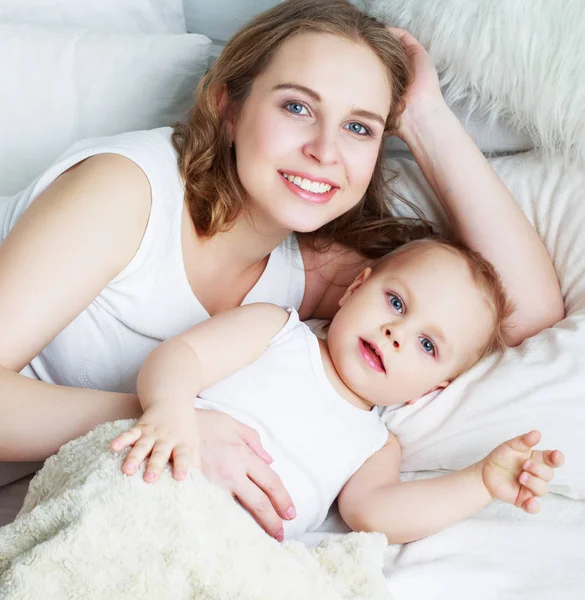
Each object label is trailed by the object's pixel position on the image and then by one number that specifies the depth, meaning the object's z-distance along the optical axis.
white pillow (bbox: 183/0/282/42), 1.69
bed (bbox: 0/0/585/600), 1.01
